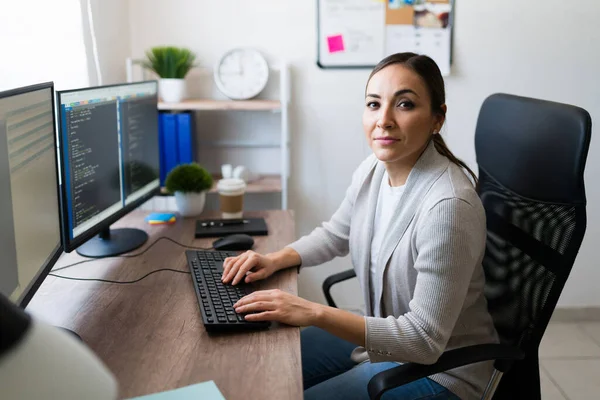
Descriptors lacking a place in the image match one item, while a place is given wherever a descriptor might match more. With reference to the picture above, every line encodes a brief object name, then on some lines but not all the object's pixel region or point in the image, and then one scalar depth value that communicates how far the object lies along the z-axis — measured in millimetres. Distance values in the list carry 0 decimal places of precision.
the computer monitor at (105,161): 1438
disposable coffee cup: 1983
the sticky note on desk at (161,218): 1971
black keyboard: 1195
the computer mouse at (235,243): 1707
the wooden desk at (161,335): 1024
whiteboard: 2578
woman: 1239
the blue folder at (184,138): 2391
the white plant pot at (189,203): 2012
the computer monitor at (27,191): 1064
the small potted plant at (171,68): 2441
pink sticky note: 2611
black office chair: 1254
